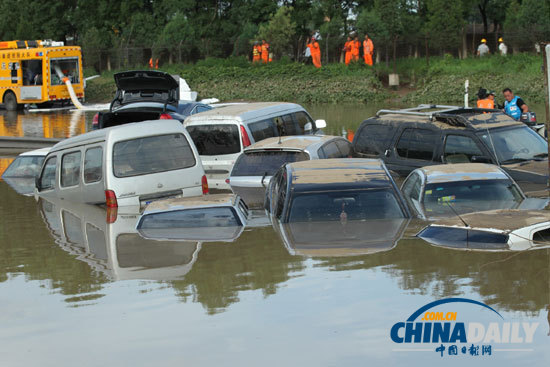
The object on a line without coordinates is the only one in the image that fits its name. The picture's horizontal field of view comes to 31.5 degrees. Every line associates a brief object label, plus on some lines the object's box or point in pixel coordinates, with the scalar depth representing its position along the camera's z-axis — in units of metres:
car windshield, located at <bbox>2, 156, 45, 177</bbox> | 21.94
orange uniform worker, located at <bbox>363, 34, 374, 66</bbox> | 43.97
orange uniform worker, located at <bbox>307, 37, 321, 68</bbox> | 45.53
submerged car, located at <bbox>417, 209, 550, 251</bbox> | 12.07
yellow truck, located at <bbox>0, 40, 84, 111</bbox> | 41.47
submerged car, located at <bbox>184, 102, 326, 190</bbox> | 18.53
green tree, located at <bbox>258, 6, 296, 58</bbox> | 47.84
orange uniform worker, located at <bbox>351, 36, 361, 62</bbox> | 44.30
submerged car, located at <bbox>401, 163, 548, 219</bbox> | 14.25
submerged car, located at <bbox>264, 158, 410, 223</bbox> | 12.87
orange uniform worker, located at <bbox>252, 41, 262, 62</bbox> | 47.44
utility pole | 16.02
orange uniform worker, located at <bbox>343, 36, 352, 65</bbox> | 44.56
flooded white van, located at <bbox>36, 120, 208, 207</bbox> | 15.48
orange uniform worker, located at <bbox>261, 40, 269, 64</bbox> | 47.47
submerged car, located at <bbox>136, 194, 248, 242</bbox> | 13.98
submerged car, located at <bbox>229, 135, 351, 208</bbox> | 16.42
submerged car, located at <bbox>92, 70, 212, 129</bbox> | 22.19
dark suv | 16.80
